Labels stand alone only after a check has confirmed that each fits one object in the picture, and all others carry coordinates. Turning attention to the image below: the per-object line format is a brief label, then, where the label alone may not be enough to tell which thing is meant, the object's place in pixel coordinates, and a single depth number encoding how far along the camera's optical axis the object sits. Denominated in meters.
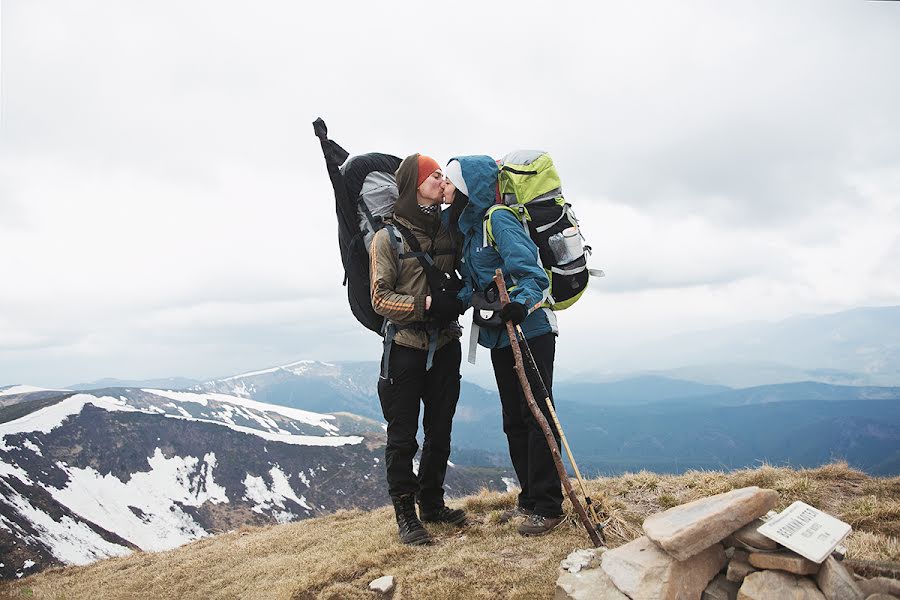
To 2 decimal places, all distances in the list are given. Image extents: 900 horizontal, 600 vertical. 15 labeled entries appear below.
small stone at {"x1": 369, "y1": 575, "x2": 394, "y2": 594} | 5.67
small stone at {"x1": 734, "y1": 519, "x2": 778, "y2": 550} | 4.02
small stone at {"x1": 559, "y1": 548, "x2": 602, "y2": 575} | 4.95
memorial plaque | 3.76
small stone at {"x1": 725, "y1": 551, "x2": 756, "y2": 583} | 4.12
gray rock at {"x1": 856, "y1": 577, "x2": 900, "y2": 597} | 3.65
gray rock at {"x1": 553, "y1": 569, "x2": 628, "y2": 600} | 4.38
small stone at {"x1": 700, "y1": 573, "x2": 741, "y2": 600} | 4.14
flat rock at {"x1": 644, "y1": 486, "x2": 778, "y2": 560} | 4.07
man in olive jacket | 6.48
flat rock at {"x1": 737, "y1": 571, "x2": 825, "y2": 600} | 3.72
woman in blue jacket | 6.10
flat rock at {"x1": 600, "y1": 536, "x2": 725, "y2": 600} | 4.06
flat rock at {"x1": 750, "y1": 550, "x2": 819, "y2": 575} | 3.82
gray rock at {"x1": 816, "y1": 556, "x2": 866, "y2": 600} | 3.67
